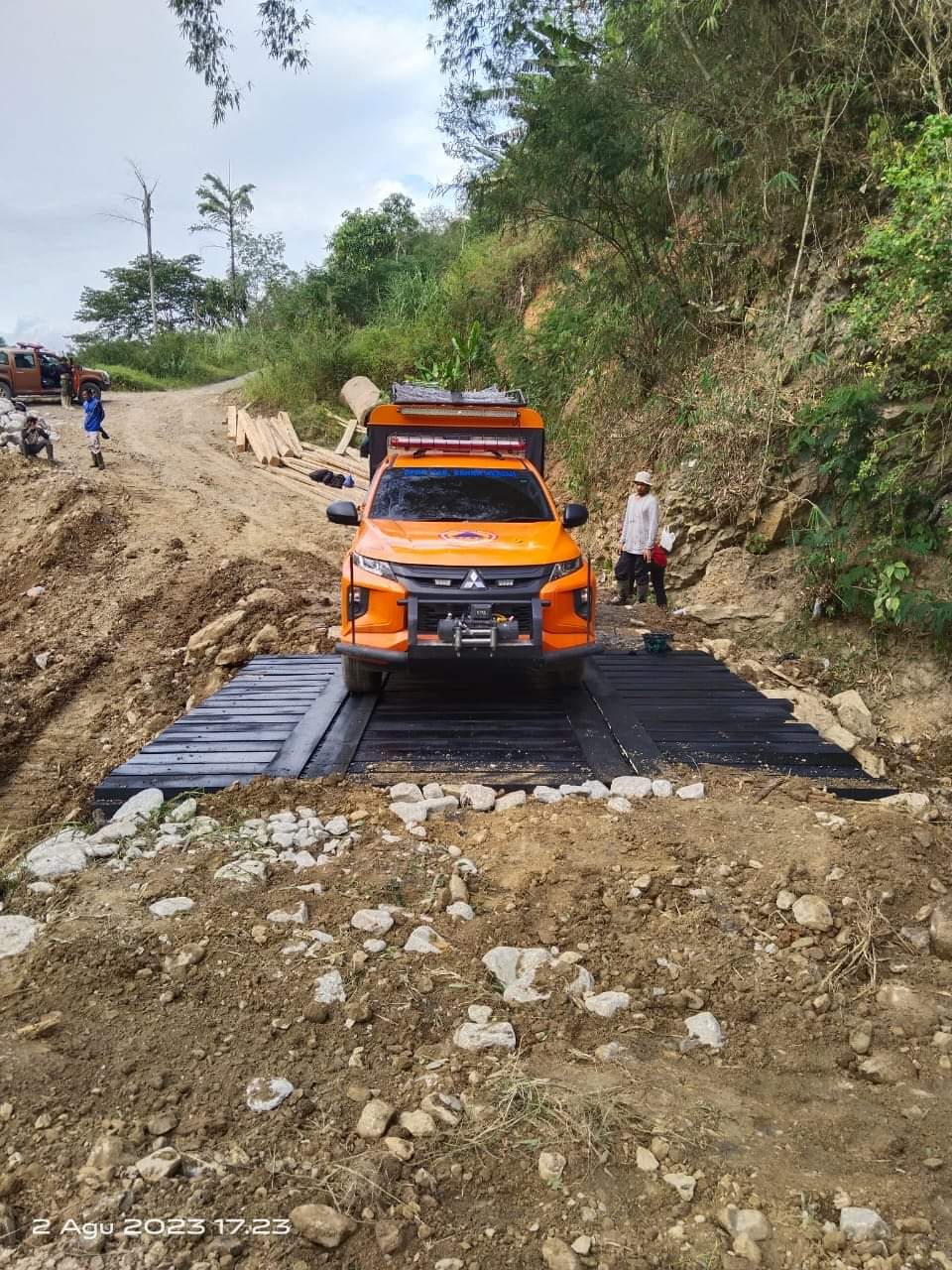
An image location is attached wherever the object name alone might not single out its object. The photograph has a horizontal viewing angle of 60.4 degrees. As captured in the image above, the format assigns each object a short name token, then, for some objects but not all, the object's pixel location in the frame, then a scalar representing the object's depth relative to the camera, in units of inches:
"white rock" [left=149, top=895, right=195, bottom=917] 138.7
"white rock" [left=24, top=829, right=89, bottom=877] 152.7
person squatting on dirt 663.8
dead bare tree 1819.9
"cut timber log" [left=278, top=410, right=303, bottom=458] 768.9
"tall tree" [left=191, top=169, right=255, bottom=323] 1834.4
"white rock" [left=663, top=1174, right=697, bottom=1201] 86.7
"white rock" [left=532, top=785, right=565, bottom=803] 186.4
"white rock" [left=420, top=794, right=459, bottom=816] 181.0
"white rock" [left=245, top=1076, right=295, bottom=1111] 99.2
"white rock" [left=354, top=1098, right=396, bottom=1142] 94.4
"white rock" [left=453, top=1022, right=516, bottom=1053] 110.7
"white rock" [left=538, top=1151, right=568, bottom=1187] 89.0
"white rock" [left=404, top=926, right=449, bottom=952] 131.4
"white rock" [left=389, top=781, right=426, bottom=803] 185.3
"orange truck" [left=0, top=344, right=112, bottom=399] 950.4
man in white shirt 361.4
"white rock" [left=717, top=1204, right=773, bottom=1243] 81.4
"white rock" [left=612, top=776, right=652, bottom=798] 188.4
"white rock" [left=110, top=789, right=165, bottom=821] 175.8
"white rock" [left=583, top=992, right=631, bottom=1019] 118.7
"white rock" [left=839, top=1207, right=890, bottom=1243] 81.2
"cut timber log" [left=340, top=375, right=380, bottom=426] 803.4
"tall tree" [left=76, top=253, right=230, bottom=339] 1887.3
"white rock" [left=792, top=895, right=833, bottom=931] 138.5
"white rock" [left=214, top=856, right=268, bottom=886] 149.7
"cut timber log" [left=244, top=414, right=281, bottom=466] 761.6
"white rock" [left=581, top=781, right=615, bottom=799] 188.2
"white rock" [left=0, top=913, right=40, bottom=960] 129.8
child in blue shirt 660.7
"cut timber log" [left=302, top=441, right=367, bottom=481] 709.9
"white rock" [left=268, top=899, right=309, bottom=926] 137.5
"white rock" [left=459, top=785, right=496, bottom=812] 184.1
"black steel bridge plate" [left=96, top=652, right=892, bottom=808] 201.3
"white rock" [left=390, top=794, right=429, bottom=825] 175.3
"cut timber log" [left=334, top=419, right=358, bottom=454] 749.9
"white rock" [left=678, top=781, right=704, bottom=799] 186.4
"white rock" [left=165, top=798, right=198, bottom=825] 175.3
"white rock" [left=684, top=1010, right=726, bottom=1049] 114.3
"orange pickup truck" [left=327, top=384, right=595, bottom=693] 222.5
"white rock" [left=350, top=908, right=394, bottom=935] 135.7
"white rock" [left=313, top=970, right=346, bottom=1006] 118.6
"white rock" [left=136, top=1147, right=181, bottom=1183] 87.4
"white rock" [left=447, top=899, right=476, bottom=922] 141.0
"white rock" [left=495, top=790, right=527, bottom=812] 183.6
